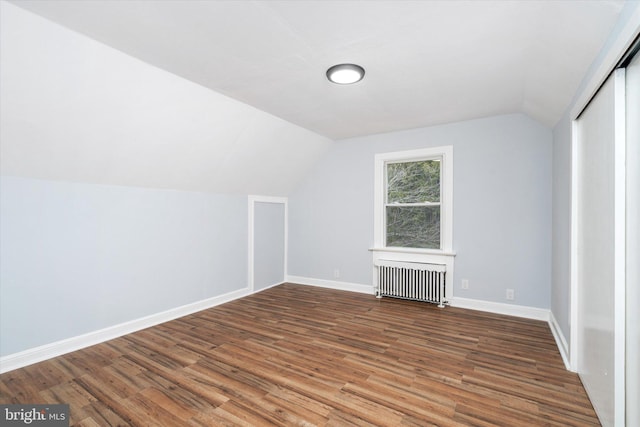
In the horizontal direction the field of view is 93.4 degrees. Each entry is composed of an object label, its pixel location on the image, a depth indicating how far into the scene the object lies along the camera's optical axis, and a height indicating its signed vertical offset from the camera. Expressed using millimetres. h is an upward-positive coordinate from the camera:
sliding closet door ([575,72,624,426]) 1697 -219
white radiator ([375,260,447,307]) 4090 -928
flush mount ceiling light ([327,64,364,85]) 2482 +1200
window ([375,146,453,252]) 4203 +233
